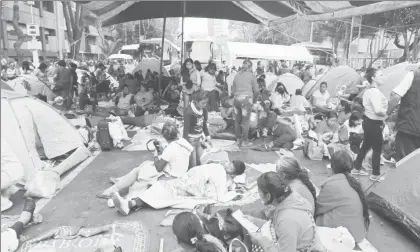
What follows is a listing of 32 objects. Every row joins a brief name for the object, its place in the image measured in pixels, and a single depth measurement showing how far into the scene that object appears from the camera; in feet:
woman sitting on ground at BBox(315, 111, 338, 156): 22.79
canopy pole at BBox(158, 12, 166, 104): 38.11
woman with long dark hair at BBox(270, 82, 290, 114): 31.39
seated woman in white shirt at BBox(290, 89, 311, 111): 30.82
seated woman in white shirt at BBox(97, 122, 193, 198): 15.65
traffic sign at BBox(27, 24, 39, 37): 43.17
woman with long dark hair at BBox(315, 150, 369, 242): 10.94
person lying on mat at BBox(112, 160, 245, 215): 14.44
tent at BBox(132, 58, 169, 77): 50.65
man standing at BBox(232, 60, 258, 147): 24.16
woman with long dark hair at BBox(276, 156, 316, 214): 11.36
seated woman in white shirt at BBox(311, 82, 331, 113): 33.19
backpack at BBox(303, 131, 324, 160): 21.93
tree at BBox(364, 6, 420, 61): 61.00
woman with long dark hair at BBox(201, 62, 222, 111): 32.17
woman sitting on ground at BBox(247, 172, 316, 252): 8.26
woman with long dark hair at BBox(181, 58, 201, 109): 29.40
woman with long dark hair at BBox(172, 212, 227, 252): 7.92
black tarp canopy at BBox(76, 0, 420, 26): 18.39
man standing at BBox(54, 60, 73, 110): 35.57
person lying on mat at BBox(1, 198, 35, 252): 10.80
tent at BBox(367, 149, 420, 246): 12.35
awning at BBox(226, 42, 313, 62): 61.87
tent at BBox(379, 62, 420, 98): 30.07
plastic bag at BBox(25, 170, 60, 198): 15.29
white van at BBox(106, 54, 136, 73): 95.66
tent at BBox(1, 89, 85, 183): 16.58
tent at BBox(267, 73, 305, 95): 43.04
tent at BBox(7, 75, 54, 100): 32.22
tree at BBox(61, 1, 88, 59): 66.19
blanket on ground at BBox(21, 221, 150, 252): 11.21
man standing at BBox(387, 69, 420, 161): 15.93
